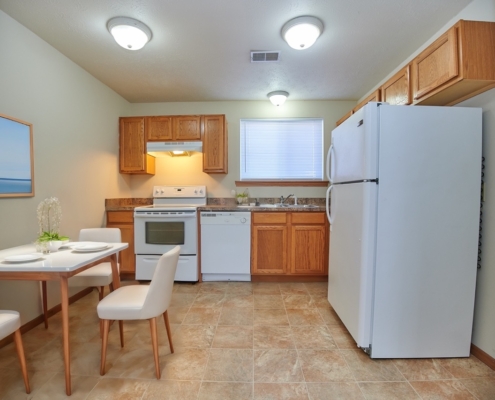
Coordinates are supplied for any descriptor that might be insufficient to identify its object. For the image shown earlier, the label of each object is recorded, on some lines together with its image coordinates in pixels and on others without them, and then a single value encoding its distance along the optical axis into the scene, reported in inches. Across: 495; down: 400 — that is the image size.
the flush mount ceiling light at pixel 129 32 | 71.7
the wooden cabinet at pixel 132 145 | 130.4
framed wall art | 69.4
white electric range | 114.9
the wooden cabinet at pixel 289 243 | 117.2
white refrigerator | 60.9
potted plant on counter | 135.5
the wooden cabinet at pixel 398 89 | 77.0
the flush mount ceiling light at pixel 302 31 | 71.3
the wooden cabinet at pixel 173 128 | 128.7
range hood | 127.5
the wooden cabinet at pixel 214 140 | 128.7
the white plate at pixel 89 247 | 63.2
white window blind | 139.6
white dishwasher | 116.5
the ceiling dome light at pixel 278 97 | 121.4
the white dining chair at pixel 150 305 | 55.0
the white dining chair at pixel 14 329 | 47.2
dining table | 50.4
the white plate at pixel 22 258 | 52.9
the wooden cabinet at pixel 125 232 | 120.7
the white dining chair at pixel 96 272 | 78.5
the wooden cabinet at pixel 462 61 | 57.6
